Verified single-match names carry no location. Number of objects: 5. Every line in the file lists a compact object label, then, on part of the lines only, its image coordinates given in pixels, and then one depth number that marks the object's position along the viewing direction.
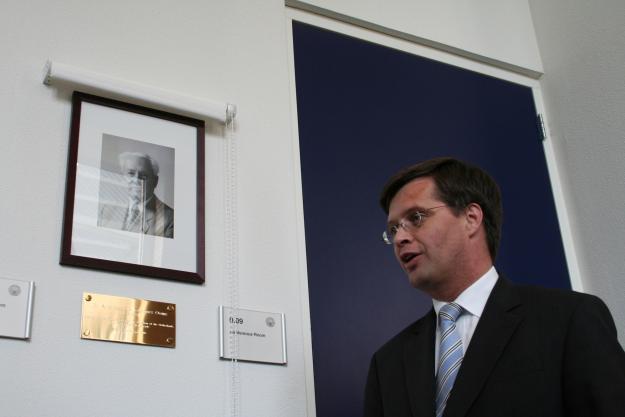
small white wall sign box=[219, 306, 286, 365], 2.01
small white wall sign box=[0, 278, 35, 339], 1.75
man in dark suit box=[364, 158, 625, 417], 1.57
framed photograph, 1.96
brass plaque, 1.86
